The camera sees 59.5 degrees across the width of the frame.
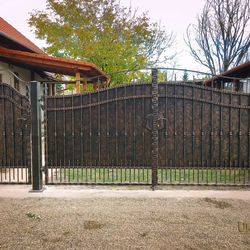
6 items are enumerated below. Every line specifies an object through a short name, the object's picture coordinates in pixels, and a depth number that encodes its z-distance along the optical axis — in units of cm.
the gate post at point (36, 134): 396
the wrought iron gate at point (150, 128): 407
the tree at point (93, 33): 1331
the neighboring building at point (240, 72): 827
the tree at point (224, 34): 1527
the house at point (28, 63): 834
